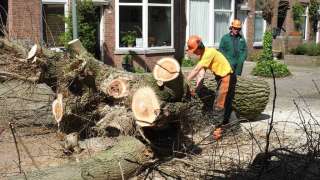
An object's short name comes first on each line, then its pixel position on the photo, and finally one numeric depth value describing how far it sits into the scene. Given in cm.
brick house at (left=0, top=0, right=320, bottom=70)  1645
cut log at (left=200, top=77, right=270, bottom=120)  926
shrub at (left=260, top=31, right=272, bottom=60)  1898
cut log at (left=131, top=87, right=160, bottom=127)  658
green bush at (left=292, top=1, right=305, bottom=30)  2895
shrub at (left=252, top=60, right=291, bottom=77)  1809
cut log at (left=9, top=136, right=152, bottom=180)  591
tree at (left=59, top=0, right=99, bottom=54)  1733
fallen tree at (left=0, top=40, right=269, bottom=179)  674
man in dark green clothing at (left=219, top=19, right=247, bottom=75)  1022
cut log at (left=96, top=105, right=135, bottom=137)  740
